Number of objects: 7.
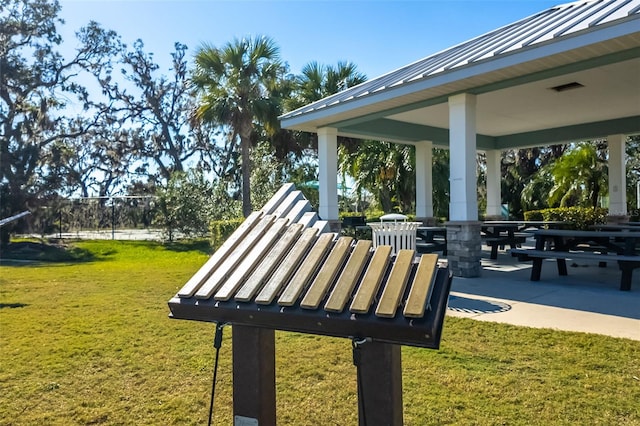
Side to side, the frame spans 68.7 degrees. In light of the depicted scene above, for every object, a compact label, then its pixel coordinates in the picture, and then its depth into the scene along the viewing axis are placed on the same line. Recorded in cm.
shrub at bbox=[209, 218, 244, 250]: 1252
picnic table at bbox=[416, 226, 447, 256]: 862
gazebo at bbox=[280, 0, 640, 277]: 583
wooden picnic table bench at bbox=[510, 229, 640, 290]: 602
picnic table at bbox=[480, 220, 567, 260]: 937
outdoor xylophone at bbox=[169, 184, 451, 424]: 152
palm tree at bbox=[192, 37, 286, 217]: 1362
